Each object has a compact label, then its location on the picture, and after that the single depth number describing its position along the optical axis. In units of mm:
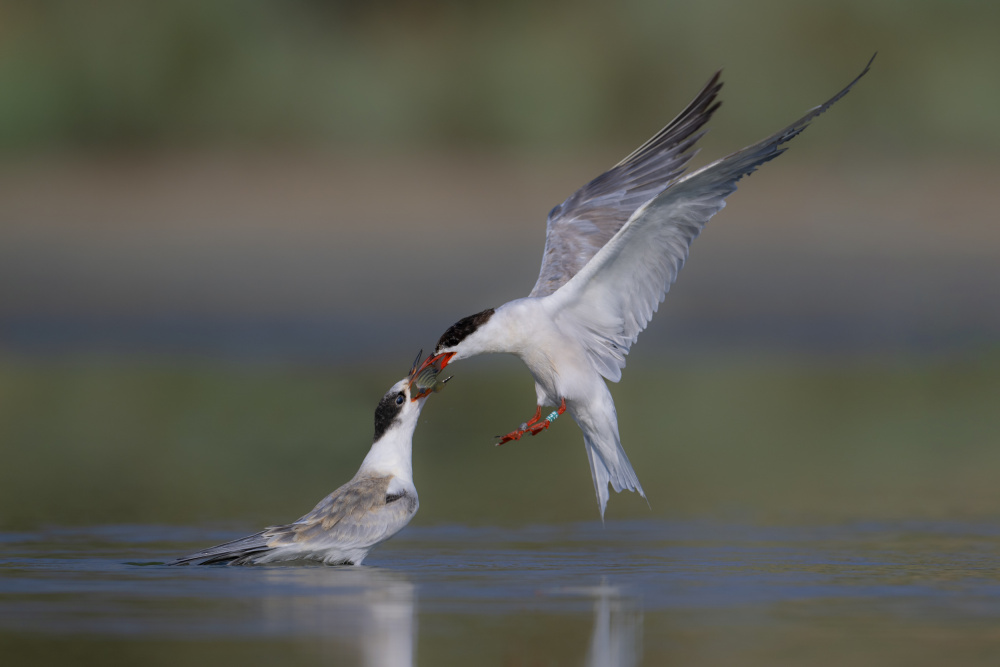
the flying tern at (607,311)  20859
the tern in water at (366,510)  19734
